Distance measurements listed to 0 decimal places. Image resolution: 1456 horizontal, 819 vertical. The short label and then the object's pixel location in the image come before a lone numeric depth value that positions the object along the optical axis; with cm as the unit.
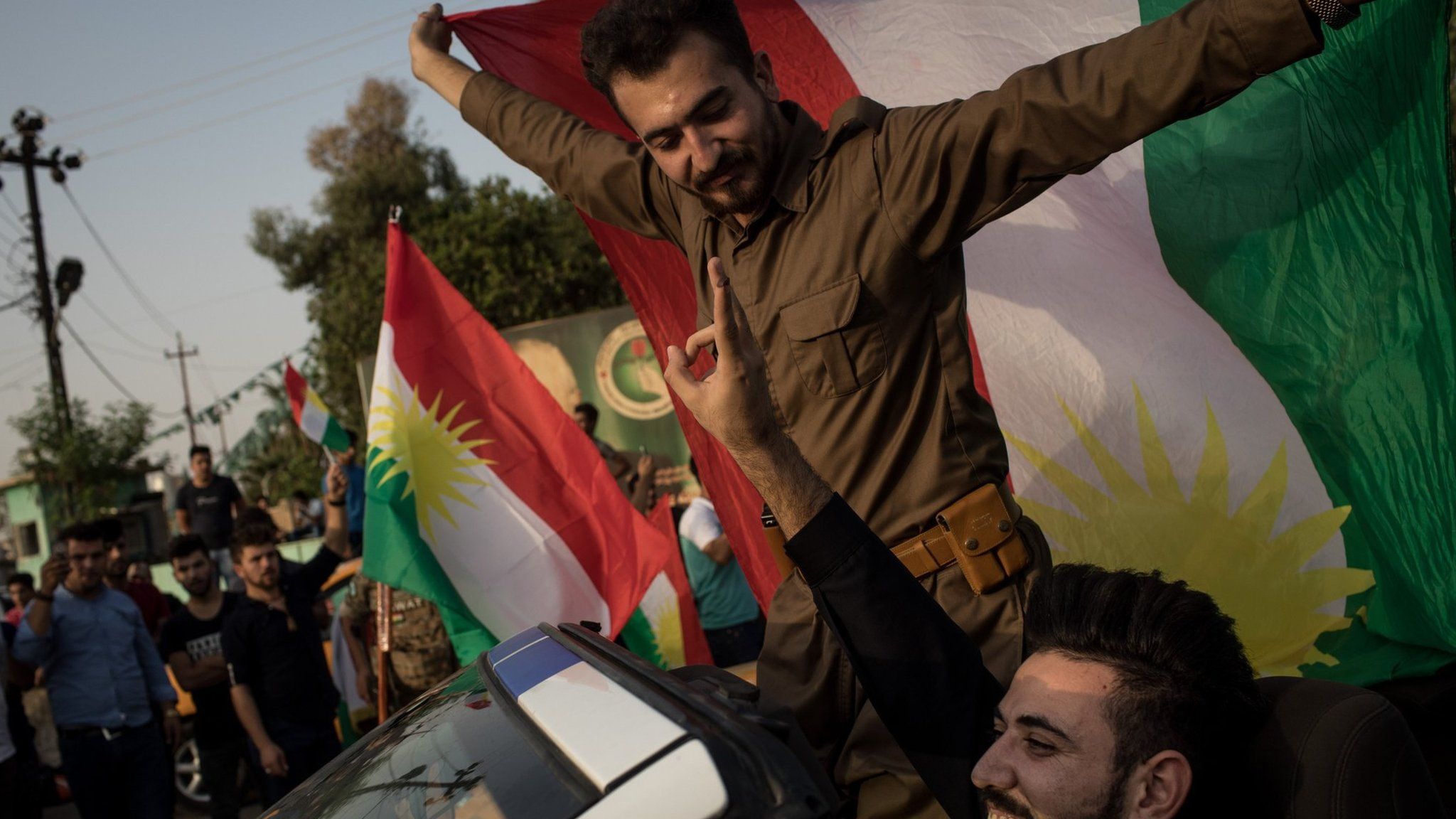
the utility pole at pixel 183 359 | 5188
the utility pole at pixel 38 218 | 2312
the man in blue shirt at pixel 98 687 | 639
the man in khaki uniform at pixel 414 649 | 750
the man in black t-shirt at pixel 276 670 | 616
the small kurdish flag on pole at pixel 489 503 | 526
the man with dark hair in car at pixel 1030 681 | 170
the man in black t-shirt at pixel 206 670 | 659
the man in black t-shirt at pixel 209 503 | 1079
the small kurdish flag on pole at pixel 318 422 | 816
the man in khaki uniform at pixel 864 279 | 208
